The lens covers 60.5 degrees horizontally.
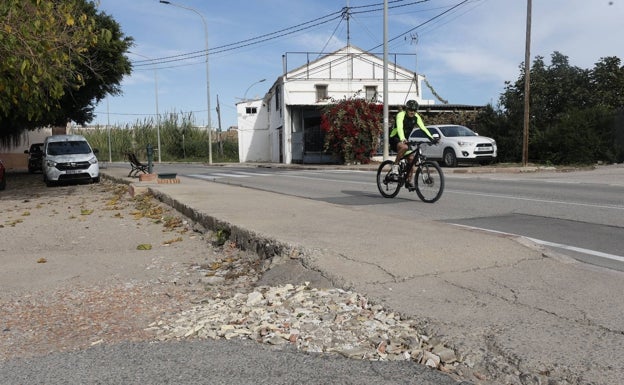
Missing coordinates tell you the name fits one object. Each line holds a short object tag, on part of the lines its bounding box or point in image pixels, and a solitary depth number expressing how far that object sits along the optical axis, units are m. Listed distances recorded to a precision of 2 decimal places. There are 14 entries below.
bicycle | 9.69
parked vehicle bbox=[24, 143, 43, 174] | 28.08
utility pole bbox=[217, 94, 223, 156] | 50.28
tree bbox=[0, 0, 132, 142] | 8.06
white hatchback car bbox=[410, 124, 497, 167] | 20.88
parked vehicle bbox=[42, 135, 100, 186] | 17.75
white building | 34.25
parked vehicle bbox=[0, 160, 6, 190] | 16.97
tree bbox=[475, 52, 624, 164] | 21.44
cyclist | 9.79
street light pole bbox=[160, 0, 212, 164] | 38.59
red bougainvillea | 27.64
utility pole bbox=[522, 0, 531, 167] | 20.67
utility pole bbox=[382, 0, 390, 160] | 23.59
